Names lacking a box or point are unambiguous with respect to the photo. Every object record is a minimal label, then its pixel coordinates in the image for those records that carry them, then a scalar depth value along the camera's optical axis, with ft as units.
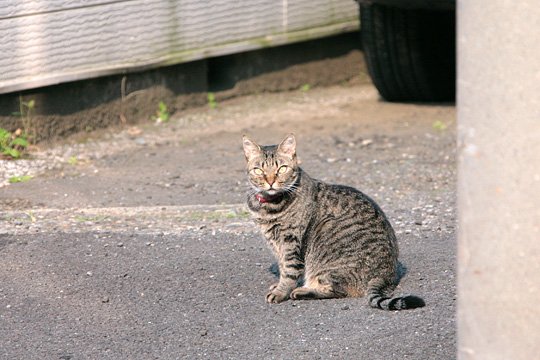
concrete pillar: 17.40
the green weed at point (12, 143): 51.13
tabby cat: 33.40
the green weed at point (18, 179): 48.08
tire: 58.39
